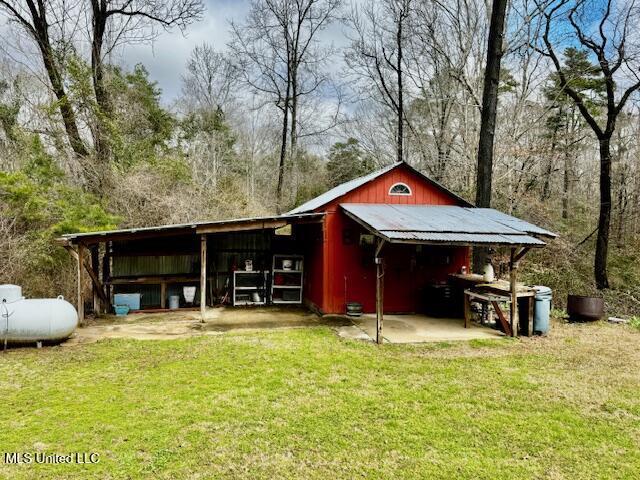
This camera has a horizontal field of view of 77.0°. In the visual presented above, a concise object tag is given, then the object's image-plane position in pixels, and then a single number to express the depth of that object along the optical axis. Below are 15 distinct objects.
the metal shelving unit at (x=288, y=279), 11.17
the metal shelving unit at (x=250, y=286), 11.06
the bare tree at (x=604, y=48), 12.27
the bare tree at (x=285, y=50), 20.67
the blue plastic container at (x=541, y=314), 7.95
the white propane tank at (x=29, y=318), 6.54
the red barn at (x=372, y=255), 9.43
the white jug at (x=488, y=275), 8.70
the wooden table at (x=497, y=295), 7.82
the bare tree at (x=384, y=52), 18.92
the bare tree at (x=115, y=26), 13.37
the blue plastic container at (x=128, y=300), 9.63
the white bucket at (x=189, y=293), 10.41
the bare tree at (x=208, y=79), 22.34
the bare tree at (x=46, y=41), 12.51
